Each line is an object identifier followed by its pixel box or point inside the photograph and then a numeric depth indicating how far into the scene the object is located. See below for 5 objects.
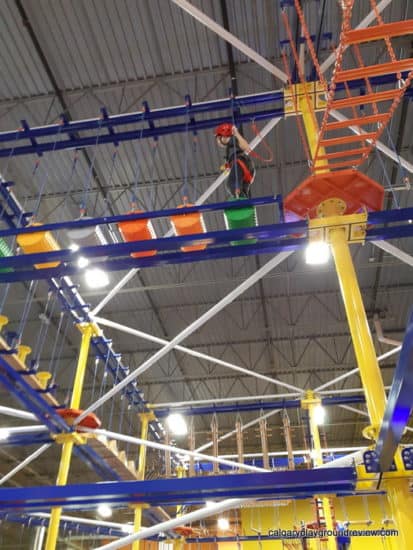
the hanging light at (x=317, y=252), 7.20
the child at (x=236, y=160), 8.67
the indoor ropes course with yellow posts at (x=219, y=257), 5.20
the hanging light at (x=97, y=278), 9.18
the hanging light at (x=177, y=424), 16.50
